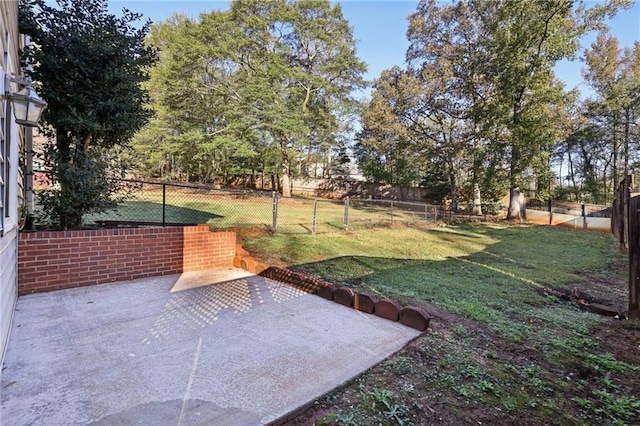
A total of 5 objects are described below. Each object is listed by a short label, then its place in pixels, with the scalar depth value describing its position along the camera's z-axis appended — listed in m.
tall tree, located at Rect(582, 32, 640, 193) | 16.36
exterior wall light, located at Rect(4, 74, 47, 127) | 2.13
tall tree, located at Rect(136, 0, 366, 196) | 15.75
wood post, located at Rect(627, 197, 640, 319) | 3.41
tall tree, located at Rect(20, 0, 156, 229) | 3.50
